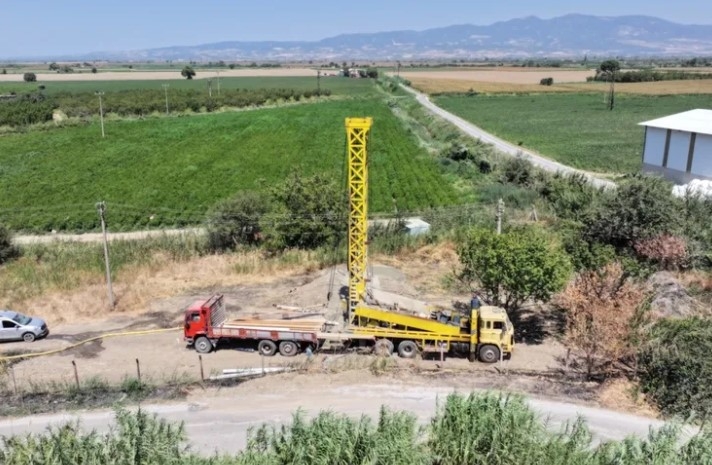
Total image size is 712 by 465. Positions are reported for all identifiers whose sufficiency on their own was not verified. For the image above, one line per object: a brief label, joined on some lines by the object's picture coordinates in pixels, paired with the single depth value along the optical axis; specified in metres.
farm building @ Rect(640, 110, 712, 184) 41.69
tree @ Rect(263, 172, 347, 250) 33.97
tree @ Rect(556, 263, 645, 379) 20.91
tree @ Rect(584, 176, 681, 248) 29.55
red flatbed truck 23.47
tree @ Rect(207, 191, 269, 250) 34.56
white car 25.47
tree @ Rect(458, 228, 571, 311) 23.56
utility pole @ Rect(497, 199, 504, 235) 27.92
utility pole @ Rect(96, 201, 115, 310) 27.08
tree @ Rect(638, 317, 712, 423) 18.94
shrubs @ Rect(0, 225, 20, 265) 33.75
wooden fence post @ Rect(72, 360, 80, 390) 21.01
